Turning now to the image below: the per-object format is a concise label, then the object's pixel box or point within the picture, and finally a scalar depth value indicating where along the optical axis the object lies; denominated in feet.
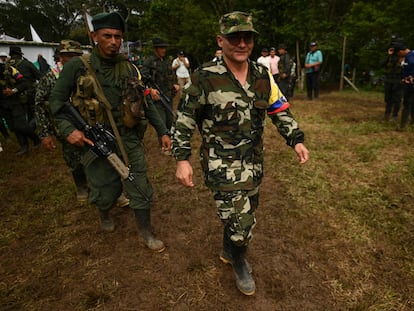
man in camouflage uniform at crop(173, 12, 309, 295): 6.64
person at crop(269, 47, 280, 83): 31.87
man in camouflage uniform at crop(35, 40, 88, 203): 11.33
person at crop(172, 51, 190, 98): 34.27
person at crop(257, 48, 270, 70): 31.81
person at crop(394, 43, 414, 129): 19.90
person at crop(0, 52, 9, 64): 23.95
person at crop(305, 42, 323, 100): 32.99
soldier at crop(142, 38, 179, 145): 18.03
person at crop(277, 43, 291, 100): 31.94
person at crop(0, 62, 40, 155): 19.17
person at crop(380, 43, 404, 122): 21.81
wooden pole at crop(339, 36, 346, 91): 46.66
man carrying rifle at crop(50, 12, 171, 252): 8.47
